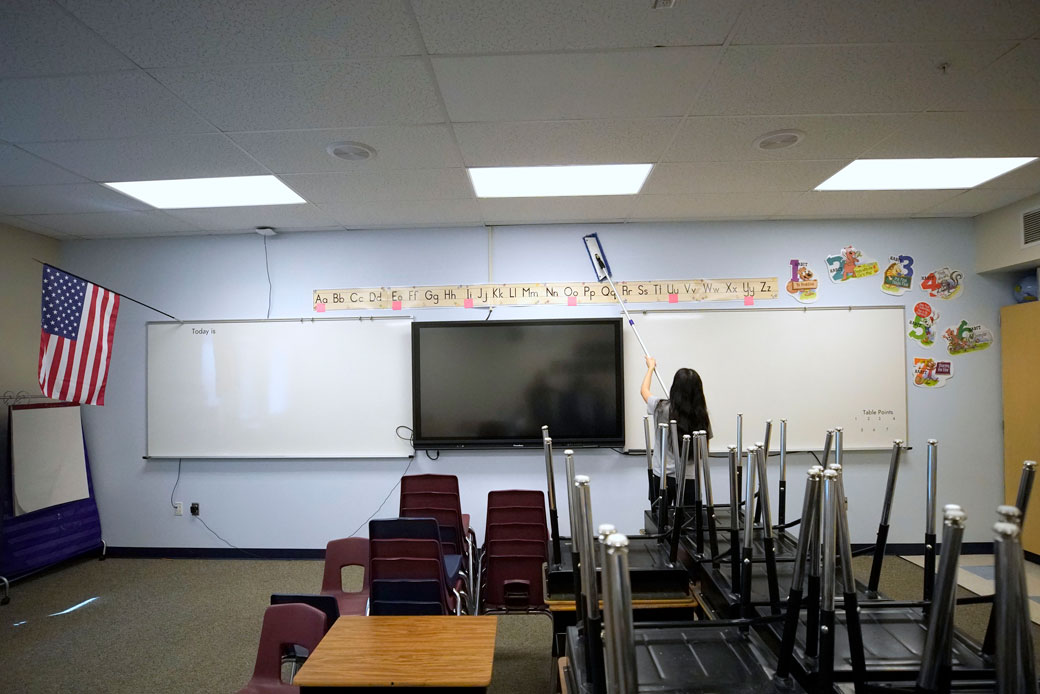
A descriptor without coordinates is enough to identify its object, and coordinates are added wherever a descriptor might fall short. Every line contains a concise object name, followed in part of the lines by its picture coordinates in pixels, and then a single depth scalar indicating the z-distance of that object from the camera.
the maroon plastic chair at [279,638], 1.79
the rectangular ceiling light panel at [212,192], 3.35
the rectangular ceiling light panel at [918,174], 3.13
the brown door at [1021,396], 3.84
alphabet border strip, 4.27
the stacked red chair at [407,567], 2.21
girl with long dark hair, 3.04
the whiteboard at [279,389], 4.34
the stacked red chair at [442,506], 3.06
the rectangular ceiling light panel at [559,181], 3.29
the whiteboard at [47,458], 3.84
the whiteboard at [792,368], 4.18
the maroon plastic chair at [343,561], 2.58
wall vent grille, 3.64
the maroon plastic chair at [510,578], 2.62
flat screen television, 4.18
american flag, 3.19
